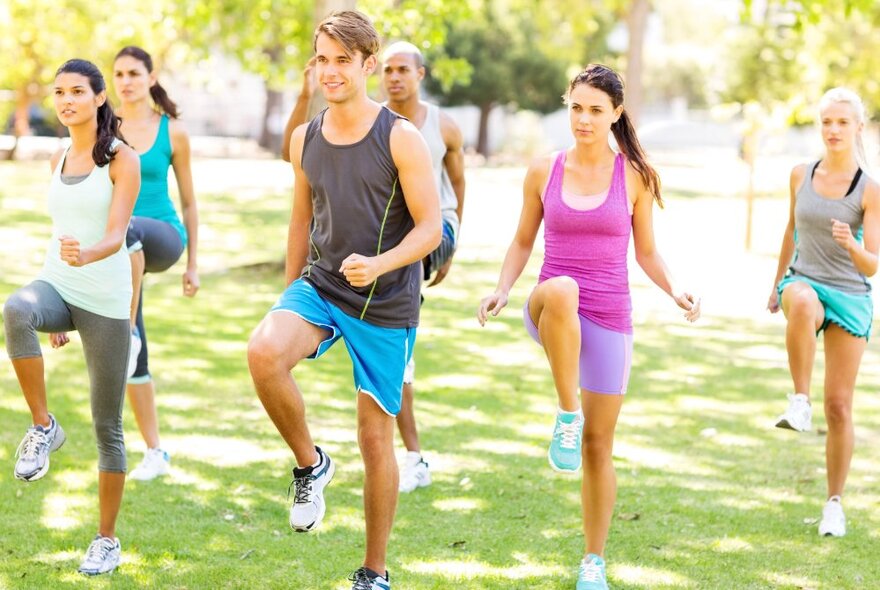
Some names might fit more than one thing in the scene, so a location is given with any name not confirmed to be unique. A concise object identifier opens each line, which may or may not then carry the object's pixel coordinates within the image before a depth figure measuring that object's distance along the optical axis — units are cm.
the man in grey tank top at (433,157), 1249
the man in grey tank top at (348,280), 868
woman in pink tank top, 933
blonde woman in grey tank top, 1116
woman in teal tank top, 1215
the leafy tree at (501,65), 8050
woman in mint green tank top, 940
